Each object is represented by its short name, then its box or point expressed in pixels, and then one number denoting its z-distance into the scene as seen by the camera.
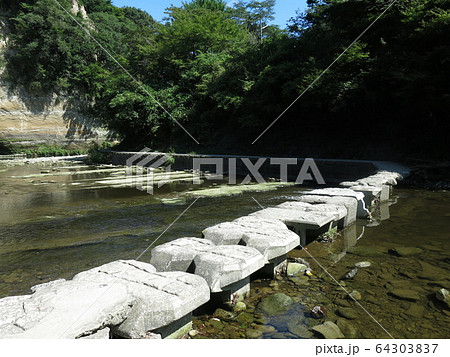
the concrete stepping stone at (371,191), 5.06
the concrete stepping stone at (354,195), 4.55
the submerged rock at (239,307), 2.32
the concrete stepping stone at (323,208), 3.75
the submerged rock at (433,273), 2.74
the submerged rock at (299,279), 2.73
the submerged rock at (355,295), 2.44
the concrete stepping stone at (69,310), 1.42
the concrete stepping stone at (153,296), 1.71
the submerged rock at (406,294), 2.42
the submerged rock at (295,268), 2.90
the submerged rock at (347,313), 2.20
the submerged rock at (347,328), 2.02
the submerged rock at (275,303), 2.31
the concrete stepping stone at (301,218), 3.32
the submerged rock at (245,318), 2.17
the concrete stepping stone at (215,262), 2.16
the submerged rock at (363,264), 3.01
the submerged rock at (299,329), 2.02
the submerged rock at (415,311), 2.20
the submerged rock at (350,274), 2.77
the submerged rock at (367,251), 3.32
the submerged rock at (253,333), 2.03
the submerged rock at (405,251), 3.26
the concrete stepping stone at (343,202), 4.15
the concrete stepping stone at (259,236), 2.63
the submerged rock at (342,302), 2.34
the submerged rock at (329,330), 1.98
